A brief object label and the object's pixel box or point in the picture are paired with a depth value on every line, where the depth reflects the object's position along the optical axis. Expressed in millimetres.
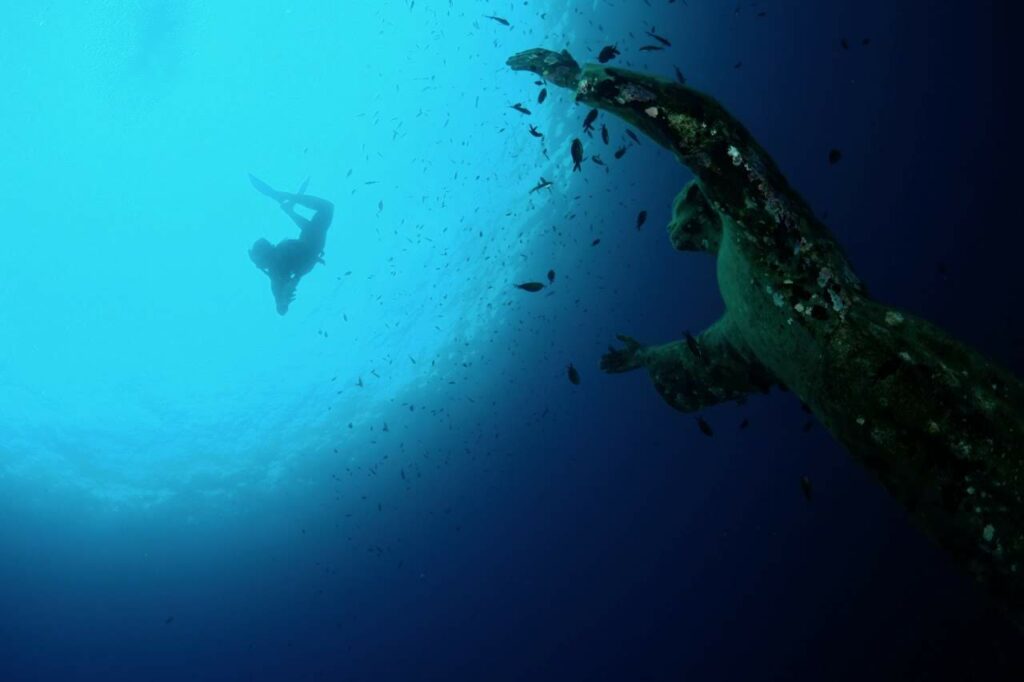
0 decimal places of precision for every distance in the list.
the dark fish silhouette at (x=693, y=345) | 6418
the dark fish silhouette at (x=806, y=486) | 6389
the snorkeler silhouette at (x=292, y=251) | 11727
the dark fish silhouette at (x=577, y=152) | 5925
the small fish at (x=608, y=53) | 5577
